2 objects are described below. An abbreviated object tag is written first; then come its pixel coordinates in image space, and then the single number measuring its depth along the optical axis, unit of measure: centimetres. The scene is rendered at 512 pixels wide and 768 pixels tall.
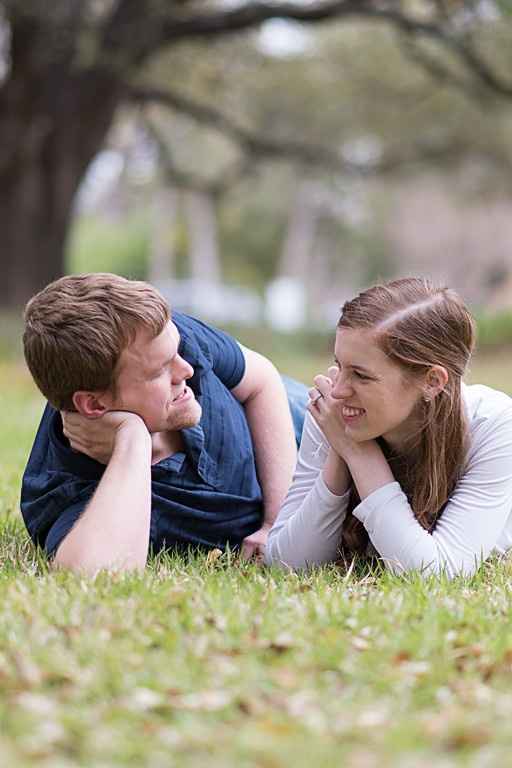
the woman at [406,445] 382
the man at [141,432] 383
